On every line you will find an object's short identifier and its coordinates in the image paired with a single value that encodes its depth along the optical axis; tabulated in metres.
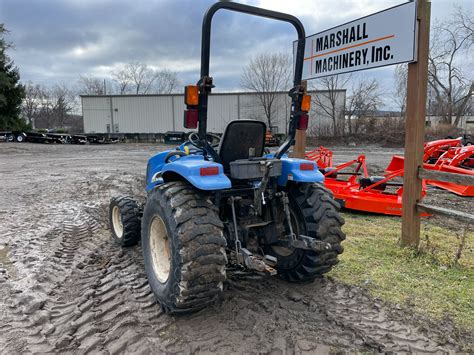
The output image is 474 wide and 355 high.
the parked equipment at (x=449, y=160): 7.79
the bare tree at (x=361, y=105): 30.37
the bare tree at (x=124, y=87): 57.34
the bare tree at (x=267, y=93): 31.84
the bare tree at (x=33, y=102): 60.97
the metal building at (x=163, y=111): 32.94
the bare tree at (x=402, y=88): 30.10
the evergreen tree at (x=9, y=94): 31.53
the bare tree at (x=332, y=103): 30.09
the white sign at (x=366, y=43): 4.14
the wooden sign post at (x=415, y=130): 4.10
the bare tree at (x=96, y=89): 58.47
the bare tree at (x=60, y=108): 62.03
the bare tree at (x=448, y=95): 31.61
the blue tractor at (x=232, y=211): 2.68
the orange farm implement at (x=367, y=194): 6.19
